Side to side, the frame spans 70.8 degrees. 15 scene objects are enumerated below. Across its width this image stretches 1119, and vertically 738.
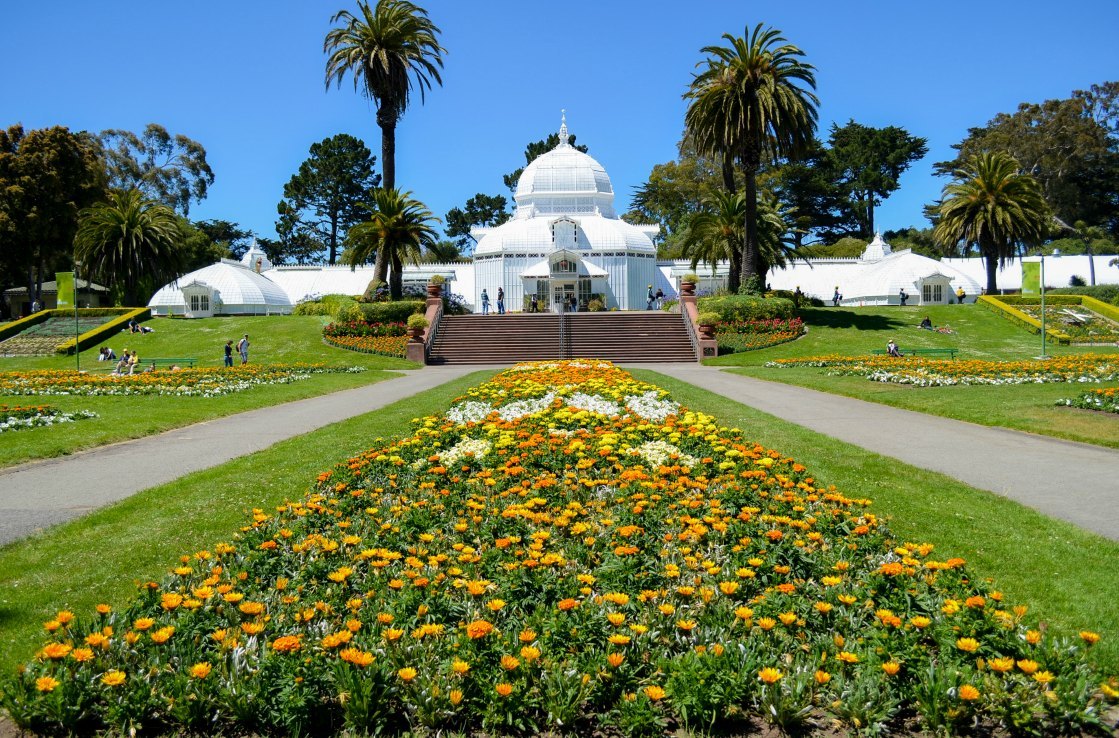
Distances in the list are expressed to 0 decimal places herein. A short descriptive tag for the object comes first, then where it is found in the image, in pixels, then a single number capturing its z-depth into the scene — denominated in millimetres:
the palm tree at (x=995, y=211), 43219
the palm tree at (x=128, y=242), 44250
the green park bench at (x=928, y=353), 28461
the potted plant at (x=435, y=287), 36719
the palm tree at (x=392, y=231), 37094
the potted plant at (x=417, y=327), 31828
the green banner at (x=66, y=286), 28297
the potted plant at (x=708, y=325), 31766
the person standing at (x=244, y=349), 30344
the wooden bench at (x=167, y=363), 30712
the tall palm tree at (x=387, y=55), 38812
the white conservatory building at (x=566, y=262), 47094
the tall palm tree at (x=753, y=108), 34906
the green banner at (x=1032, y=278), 28078
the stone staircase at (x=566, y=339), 32094
